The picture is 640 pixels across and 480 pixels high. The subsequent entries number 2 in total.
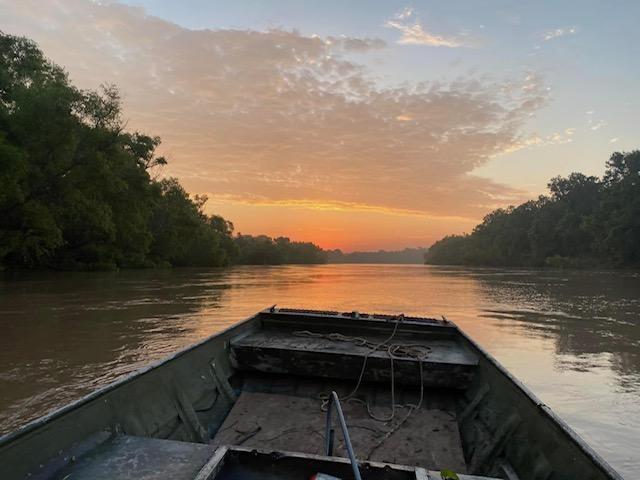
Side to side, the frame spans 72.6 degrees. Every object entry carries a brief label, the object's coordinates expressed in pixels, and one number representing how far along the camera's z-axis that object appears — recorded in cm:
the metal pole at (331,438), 214
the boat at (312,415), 256
